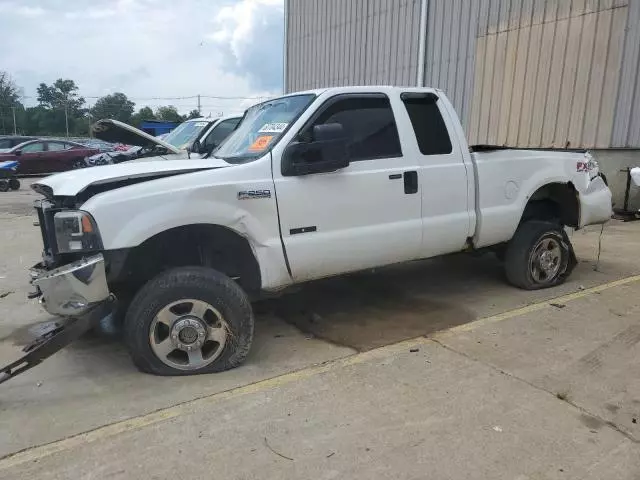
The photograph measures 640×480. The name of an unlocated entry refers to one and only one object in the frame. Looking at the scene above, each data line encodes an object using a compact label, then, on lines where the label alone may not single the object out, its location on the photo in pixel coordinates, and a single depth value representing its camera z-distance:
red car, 20.16
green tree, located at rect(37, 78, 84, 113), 81.44
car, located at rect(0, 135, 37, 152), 20.52
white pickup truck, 3.55
